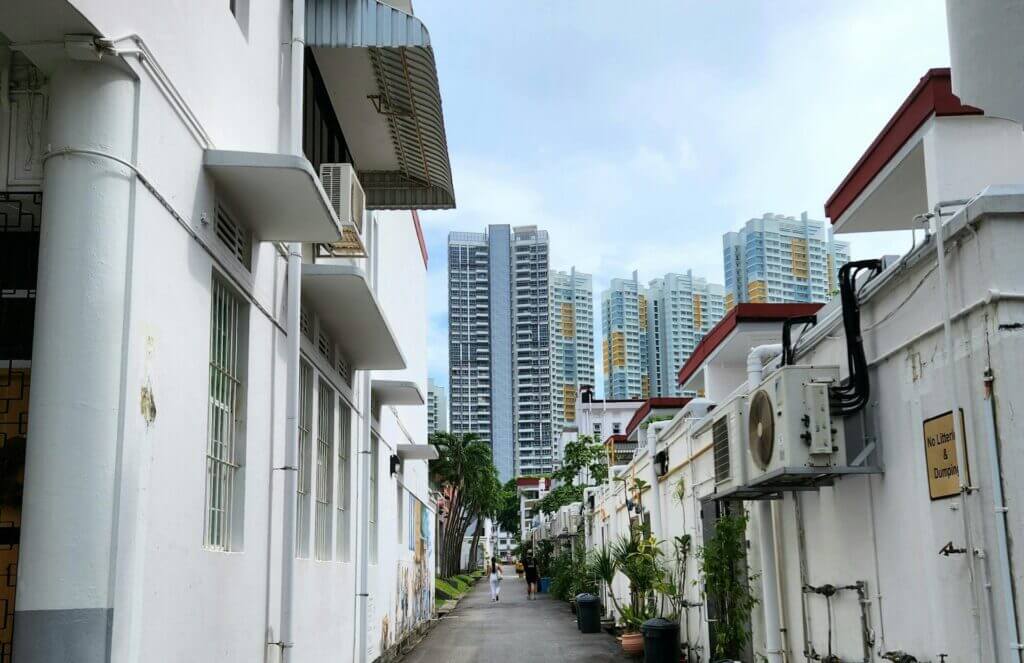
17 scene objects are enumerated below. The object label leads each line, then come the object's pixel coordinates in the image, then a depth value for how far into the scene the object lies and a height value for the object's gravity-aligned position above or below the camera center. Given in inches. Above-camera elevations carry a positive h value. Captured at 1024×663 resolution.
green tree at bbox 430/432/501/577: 2271.2 +97.8
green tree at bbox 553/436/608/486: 1550.2 +93.9
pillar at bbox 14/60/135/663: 200.4 +29.8
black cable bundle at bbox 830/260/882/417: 286.0 +45.5
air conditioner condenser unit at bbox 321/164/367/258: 420.2 +135.6
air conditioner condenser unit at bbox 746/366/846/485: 280.1 +25.7
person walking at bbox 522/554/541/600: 1569.9 -87.4
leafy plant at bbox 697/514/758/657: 438.6 -26.6
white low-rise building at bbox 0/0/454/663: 206.2 +56.8
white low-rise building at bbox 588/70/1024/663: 218.2 +20.1
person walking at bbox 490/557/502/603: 1456.9 -82.9
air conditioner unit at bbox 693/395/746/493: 347.9 +25.9
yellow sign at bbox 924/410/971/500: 235.9 +13.2
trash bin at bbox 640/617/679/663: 552.7 -64.8
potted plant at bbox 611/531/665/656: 623.5 -35.3
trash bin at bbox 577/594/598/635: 876.0 -77.1
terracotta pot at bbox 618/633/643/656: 647.1 -76.4
